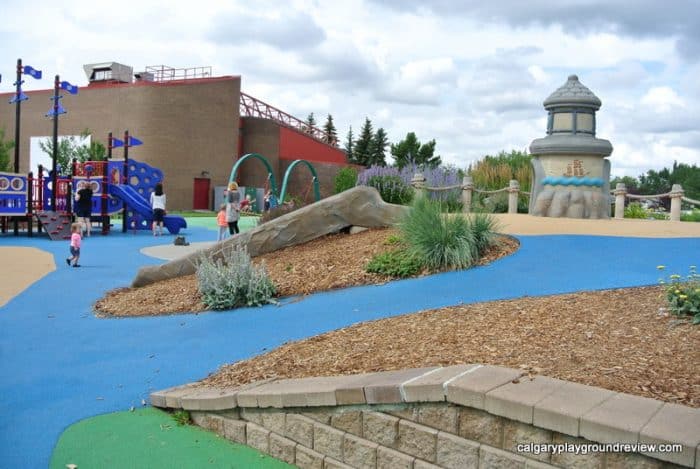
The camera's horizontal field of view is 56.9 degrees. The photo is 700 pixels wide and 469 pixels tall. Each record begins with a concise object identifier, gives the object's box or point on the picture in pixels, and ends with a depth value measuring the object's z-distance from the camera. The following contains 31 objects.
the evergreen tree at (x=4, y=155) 34.34
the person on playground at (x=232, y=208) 15.41
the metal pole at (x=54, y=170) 21.27
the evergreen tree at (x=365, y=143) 75.12
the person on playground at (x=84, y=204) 19.38
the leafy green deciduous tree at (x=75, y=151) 39.59
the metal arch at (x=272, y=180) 23.81
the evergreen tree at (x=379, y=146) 74.81
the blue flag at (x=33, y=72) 22.00
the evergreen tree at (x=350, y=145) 79.45
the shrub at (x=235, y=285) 8.38
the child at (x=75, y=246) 13.06
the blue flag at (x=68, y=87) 22.78
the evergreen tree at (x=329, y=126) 80.88
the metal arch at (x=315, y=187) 20.12
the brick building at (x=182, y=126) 41.75
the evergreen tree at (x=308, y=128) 51.35
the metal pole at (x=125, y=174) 22.91
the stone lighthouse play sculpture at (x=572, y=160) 15.03
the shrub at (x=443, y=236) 9.02
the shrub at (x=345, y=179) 24.34
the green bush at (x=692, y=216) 22.78
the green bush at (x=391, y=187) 16.89
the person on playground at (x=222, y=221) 15.43
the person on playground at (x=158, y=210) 21.61
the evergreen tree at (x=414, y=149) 65.12
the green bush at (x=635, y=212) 20.22
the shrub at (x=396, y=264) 8.98
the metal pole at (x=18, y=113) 21.08
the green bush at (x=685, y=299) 5.17
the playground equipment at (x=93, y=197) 20.45
